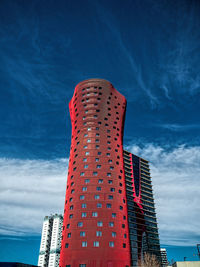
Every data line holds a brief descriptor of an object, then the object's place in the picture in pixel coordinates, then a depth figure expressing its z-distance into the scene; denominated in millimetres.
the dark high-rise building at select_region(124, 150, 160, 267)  84688
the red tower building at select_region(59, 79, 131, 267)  57500
